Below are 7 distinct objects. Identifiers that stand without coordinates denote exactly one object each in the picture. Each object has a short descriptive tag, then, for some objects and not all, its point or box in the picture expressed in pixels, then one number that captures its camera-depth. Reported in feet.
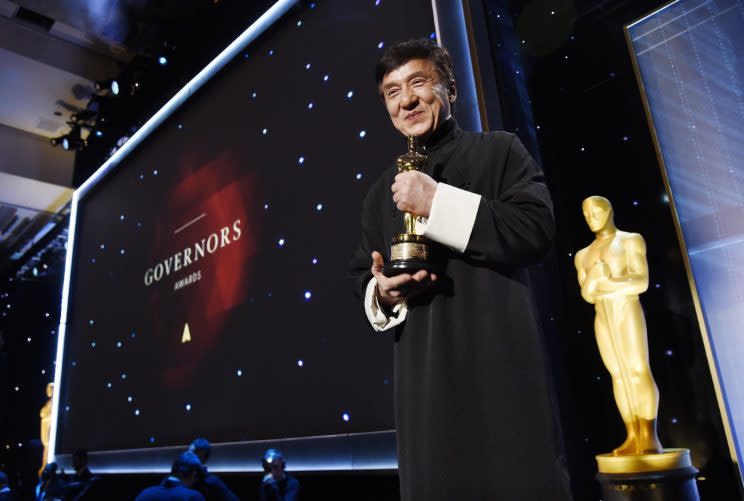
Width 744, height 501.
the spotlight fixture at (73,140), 19.57
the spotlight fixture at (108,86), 17.45
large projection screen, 9.27
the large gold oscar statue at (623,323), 5.87
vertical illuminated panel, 7.00
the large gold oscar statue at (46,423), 17.12
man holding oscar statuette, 2.69
